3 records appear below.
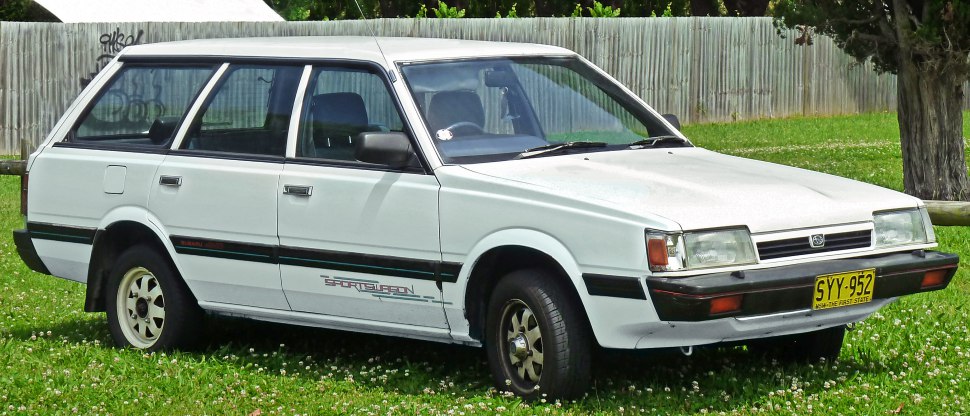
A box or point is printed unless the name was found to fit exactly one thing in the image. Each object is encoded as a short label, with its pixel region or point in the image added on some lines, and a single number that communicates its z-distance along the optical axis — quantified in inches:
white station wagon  245.3
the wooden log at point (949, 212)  379.2
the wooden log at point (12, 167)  697.6
